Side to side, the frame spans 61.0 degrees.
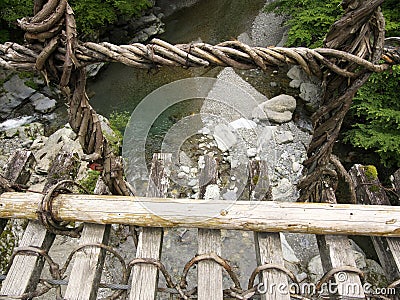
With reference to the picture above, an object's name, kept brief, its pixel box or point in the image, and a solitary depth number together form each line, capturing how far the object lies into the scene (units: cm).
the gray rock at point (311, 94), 422
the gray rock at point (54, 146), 324
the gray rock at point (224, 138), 364
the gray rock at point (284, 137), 385
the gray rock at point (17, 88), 419
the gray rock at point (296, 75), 453
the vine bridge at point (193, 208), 83
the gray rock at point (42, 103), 419
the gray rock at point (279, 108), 405
